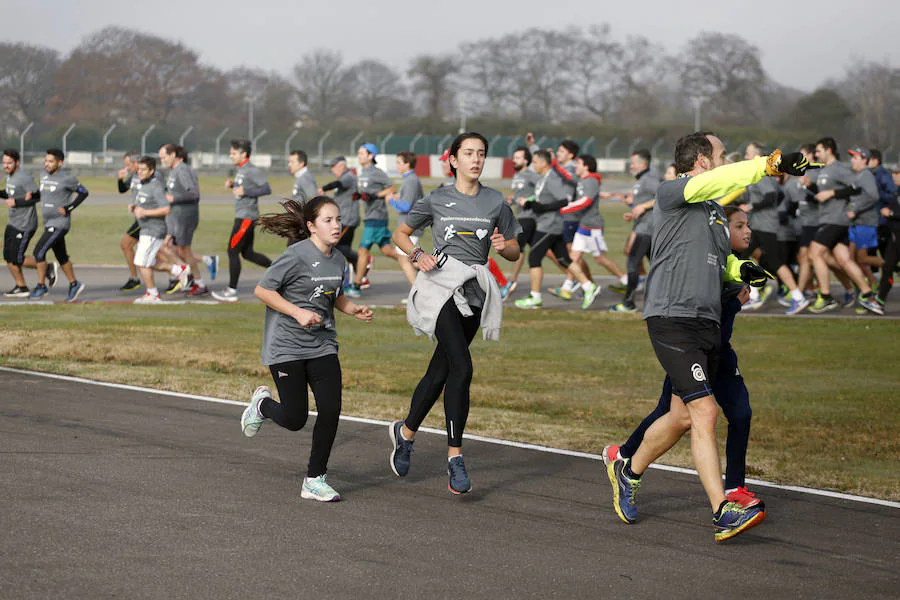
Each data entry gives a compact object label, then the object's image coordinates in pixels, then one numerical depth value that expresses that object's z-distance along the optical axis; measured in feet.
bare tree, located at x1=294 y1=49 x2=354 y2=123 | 331.16
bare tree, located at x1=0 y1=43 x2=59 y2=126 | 284.00
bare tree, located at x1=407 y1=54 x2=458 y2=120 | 336.29
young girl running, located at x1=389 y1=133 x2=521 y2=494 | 21.59
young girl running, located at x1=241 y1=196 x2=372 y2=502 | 20.72
